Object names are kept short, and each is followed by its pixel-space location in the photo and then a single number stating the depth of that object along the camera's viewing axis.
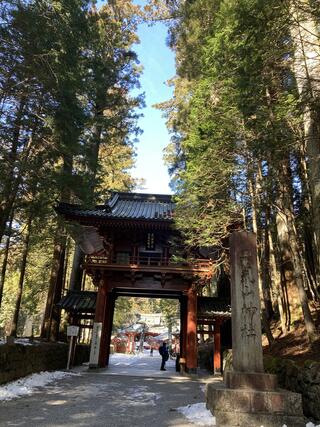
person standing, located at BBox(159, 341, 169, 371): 17.35
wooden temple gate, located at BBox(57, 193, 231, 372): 14.51
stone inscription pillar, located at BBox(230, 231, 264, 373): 6.89
